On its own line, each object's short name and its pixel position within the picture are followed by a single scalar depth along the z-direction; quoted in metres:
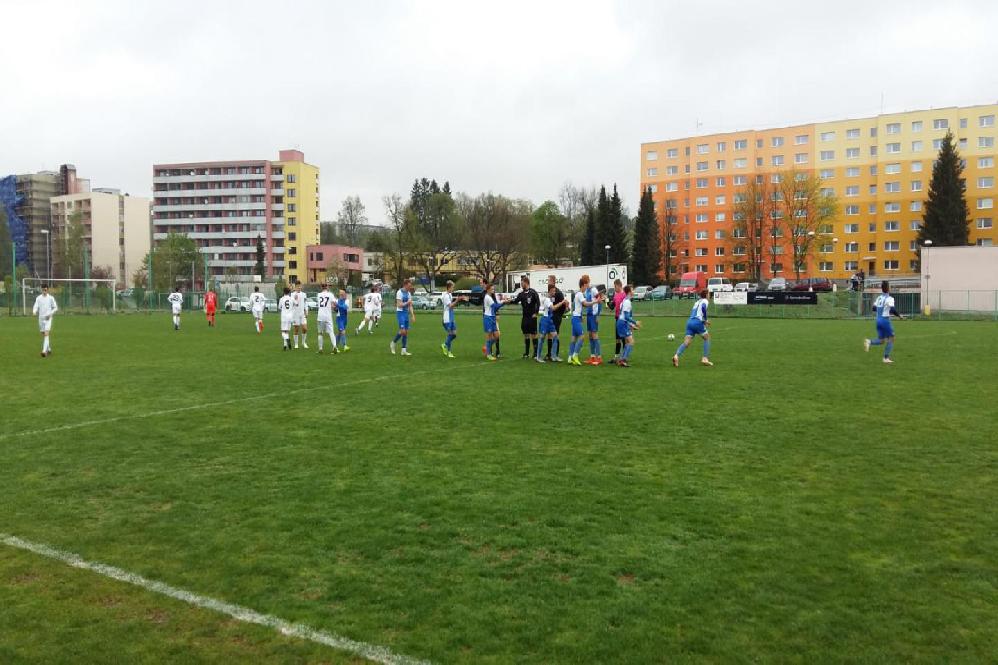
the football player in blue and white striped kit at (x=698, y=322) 17.36
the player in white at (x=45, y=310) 20.13
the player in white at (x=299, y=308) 23.55
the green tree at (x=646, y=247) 89.50
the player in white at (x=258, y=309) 32.16
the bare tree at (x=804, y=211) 81.88
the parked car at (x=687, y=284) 71.03
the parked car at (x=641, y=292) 70.29
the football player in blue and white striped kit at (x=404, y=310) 19.97
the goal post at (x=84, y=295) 54.69
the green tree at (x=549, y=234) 101.12
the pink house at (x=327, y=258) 119.56
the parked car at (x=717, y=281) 76.19
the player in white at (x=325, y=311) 21.92
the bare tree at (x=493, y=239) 89.69
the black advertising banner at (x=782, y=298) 48.12
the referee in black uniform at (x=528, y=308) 18.16
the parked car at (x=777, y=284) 72.44
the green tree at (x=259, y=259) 117.44
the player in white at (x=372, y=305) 28.43
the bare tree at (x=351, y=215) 135.75
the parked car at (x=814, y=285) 68.34
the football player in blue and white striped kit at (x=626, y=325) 17.39
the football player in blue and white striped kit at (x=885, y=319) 18.30
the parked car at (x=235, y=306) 59.16
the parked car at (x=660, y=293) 70.00
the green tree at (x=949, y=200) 78.00
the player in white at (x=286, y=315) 23.12
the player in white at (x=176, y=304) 33.47
